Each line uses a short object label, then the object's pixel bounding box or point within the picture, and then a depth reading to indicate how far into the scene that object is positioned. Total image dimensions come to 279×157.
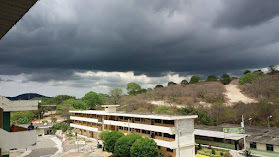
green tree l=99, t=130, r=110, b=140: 39.08
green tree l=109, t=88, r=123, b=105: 86.38
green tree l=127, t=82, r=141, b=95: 111.31
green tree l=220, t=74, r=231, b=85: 103.17
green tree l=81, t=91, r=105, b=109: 88.94
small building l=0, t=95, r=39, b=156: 9.38
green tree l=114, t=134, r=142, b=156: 29.78
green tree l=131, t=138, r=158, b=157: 27.39
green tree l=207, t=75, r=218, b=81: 108.71
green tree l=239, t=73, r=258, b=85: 87.75
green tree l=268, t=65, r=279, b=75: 91.25
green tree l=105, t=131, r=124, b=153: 32.38
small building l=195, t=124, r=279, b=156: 29.67
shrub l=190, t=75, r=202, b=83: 106.60
